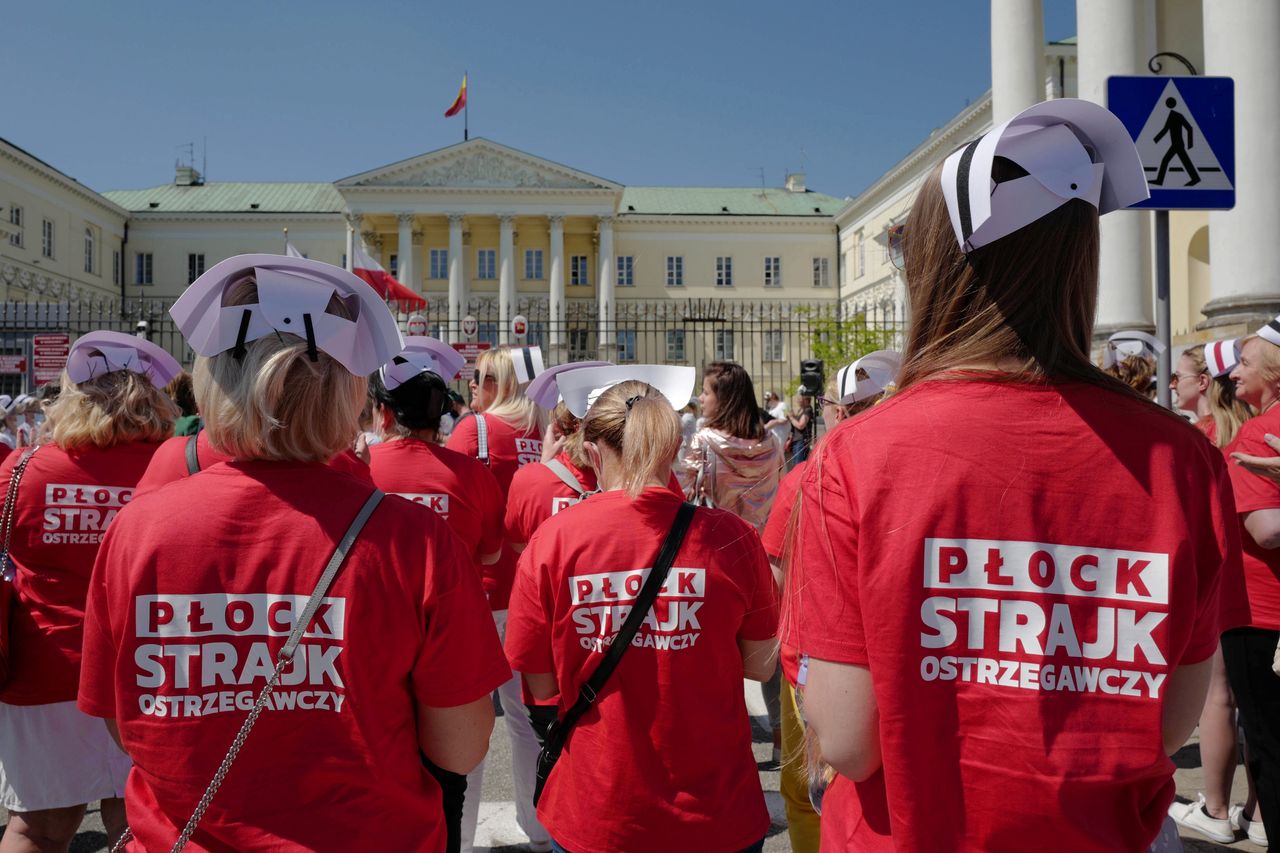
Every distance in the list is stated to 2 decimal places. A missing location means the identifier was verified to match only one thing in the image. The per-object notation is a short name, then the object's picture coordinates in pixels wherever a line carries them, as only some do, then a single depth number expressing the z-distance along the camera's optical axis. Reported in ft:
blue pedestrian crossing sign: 14.40
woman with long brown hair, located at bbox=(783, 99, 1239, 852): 4.77
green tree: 107.04
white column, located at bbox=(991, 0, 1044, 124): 47.16
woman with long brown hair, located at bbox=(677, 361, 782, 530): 19.56
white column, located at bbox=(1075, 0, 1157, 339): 38.19
